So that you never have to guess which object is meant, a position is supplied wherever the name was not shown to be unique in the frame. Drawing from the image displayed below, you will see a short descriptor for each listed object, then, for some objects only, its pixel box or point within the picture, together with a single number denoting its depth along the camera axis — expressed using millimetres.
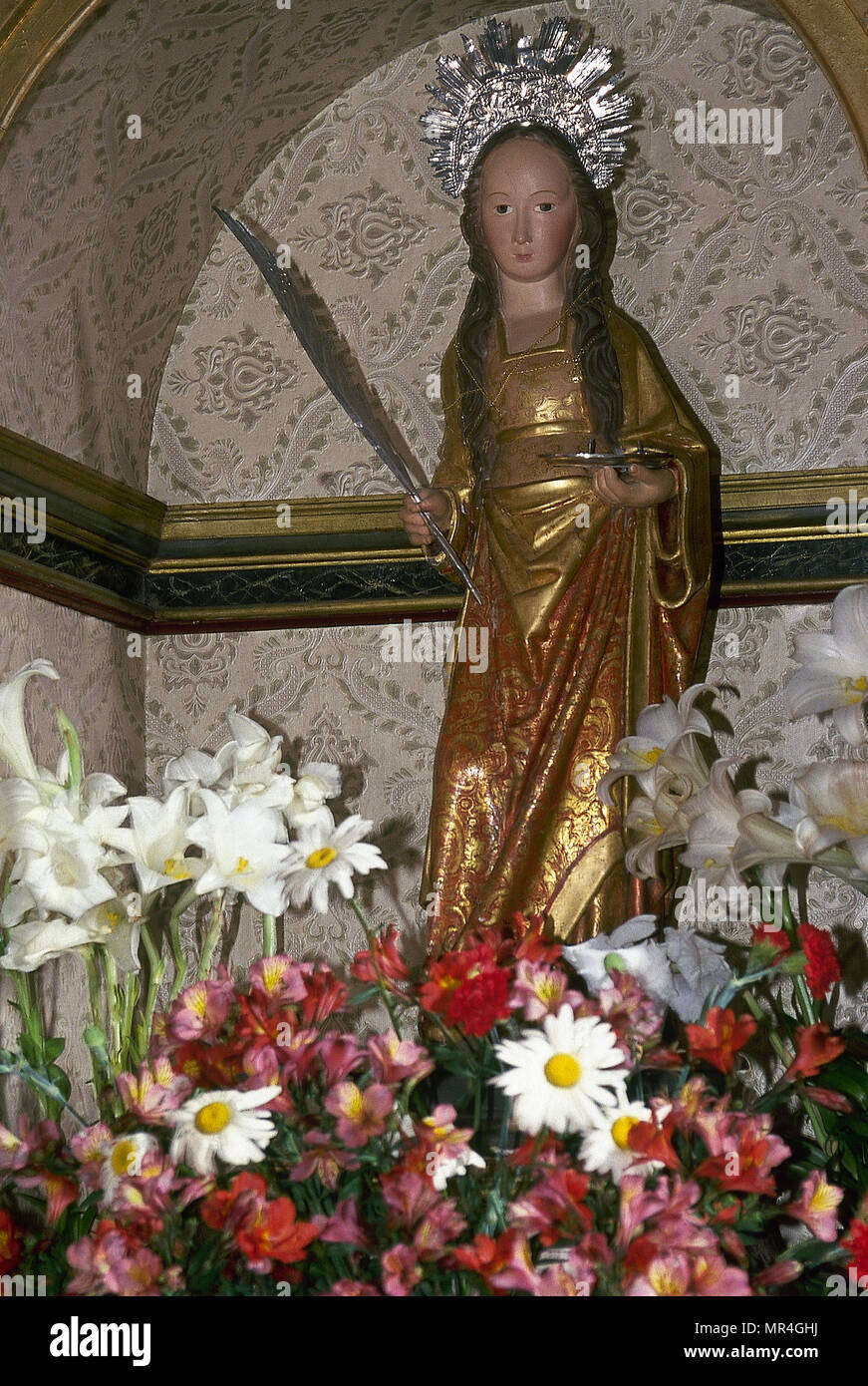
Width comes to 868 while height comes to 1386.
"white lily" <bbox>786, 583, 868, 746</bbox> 1883
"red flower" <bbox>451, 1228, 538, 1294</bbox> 1491
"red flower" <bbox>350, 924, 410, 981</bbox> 1731
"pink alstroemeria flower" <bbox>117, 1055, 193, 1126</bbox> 1688
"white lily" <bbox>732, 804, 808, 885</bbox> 1845
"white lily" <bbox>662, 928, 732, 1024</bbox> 1767
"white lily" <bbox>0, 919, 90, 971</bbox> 1923
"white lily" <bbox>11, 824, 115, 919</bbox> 1876
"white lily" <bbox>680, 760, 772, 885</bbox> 1928
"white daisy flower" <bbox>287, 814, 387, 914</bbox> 1783
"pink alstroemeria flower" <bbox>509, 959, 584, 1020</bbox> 1618
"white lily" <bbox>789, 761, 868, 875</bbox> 1753
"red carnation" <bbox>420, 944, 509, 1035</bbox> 1625
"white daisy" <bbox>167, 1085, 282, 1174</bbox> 1604
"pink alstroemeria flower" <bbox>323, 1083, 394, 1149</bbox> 1621
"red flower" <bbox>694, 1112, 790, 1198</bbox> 1555
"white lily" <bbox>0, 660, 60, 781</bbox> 2059
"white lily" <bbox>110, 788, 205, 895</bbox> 1906
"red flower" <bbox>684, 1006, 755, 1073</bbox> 1618
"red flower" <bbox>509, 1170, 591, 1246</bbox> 1507
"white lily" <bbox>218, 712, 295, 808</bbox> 1841
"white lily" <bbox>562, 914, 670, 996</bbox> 1723
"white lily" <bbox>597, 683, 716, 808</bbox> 2105
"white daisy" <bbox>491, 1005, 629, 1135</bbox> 1534
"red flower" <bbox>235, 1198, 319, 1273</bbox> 1547
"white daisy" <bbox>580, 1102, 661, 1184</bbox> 1537
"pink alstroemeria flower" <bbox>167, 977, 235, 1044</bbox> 1752
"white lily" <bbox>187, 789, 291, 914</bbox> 1770
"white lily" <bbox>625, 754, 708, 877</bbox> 2078
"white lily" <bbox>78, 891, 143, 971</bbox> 1942
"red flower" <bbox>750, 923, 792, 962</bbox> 1784
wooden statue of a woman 3123
